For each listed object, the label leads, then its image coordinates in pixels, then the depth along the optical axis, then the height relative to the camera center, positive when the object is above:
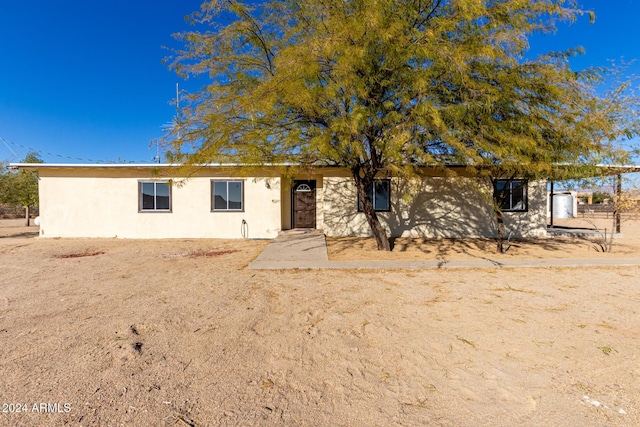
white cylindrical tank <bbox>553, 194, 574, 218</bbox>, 26.23 +0.07
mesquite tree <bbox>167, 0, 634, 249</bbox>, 6.30 +2.45
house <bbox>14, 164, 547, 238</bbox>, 13.18 +0.00
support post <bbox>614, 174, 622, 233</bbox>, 9.64 +0.61
